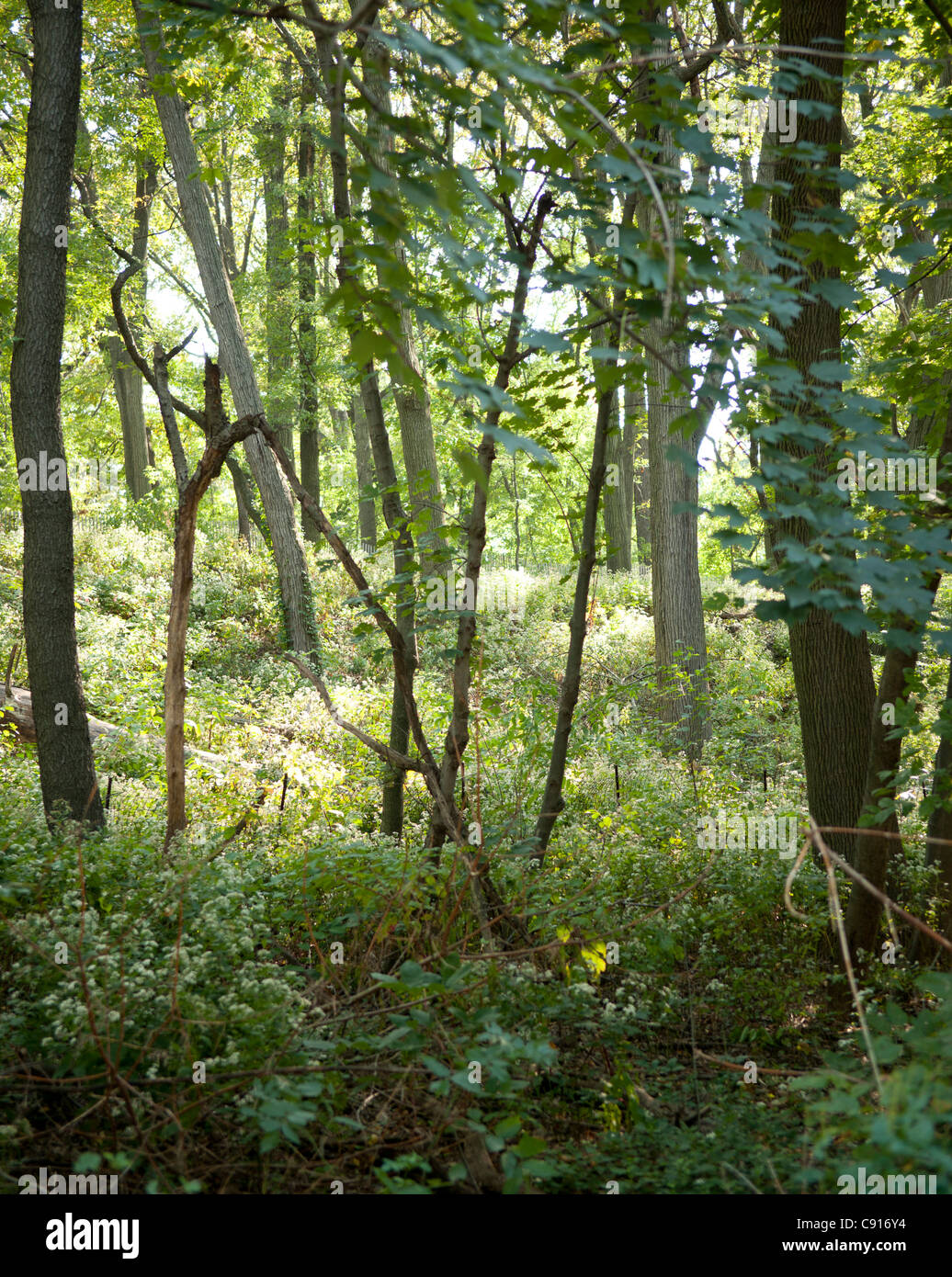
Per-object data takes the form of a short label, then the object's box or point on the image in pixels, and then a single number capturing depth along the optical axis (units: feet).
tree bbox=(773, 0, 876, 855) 15.57
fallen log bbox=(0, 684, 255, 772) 25.77
